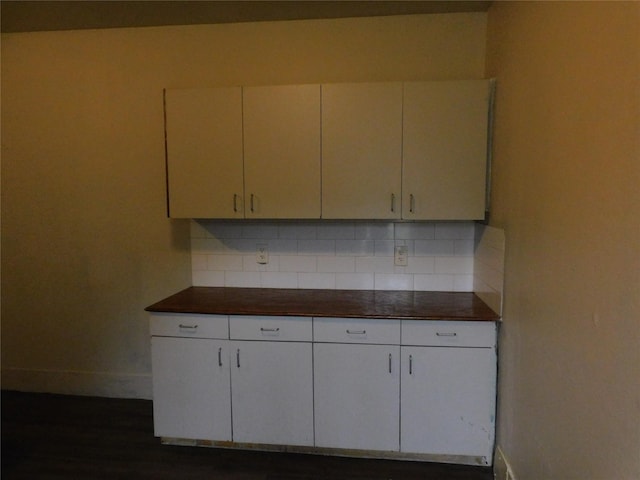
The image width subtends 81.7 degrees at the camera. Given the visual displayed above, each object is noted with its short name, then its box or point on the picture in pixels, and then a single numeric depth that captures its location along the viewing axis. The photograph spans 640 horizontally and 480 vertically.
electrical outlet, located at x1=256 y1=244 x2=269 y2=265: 2.61
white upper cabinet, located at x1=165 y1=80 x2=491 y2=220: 2.10
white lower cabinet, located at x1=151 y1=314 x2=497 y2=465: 1.99
